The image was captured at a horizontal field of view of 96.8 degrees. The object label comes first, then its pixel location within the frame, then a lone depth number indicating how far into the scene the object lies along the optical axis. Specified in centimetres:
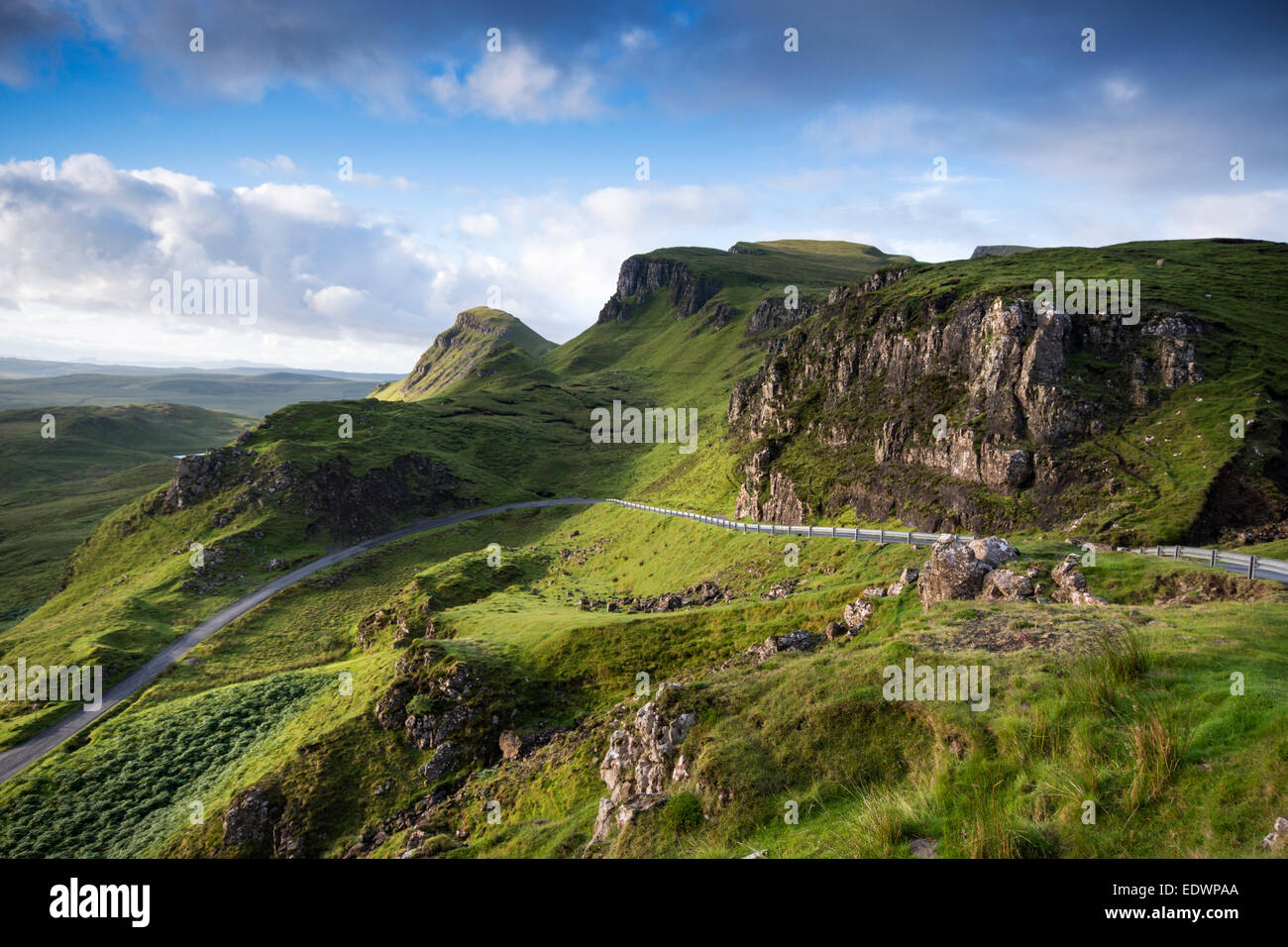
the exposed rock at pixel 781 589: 3719
